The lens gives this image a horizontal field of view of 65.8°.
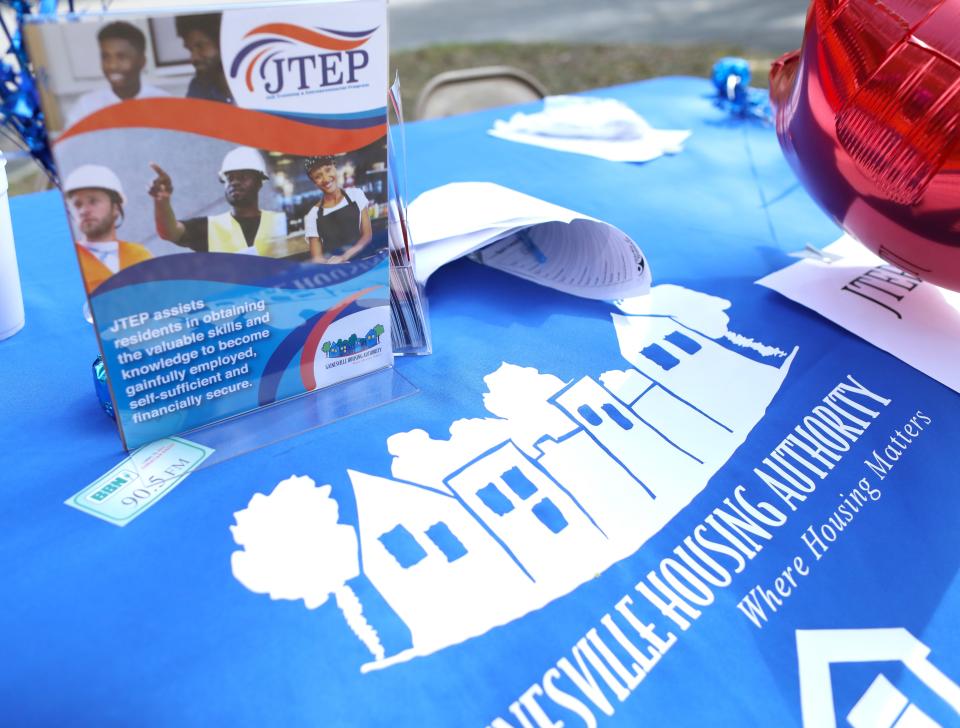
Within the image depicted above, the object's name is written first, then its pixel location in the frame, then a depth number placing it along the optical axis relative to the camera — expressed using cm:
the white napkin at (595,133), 104
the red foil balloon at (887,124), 53
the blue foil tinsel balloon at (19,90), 39
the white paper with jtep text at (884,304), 65
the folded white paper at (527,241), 67
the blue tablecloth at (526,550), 37
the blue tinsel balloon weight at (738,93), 119
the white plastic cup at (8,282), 56
